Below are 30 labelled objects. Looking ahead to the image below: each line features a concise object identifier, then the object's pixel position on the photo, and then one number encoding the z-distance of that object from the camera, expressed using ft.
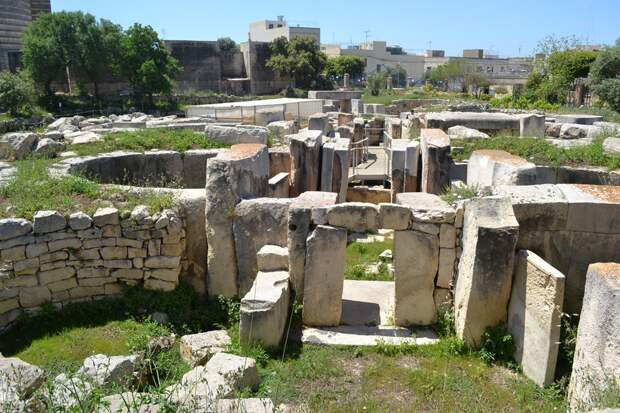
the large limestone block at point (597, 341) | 13.72
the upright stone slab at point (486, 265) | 18.31
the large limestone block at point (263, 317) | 18.83
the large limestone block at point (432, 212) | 20.65
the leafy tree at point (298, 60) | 140.87
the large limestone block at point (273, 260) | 22.09
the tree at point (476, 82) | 154.30
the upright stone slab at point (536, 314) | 16.63
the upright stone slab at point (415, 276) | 20.98
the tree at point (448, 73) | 178.91
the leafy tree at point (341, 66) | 187.21
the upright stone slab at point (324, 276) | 21.02
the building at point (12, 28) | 124.57
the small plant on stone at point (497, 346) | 18.76
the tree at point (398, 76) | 224.78
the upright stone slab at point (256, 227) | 23.14
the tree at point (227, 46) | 151.33
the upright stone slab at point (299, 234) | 21.30
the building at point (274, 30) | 238.48
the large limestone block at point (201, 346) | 18.44
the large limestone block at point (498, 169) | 24.89
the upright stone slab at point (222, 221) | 22.94
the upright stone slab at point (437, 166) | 33.42
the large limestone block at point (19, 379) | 12.31
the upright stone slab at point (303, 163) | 35.99
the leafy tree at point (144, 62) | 107.04
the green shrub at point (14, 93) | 81.71
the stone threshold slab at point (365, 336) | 20.30
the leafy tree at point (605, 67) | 84.20
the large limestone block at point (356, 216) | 20.66
